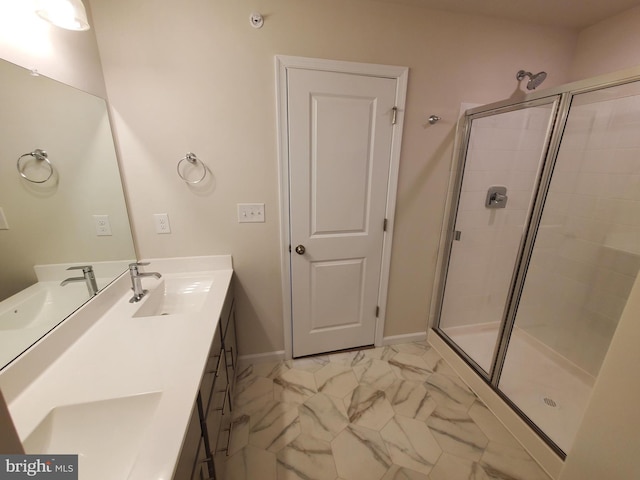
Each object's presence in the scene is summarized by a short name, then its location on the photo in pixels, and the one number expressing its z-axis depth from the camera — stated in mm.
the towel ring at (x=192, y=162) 1516
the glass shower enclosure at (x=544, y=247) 1611
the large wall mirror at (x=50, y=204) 851
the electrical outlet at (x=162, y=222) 1583
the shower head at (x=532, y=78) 1669
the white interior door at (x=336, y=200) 1589
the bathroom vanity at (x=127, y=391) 692
